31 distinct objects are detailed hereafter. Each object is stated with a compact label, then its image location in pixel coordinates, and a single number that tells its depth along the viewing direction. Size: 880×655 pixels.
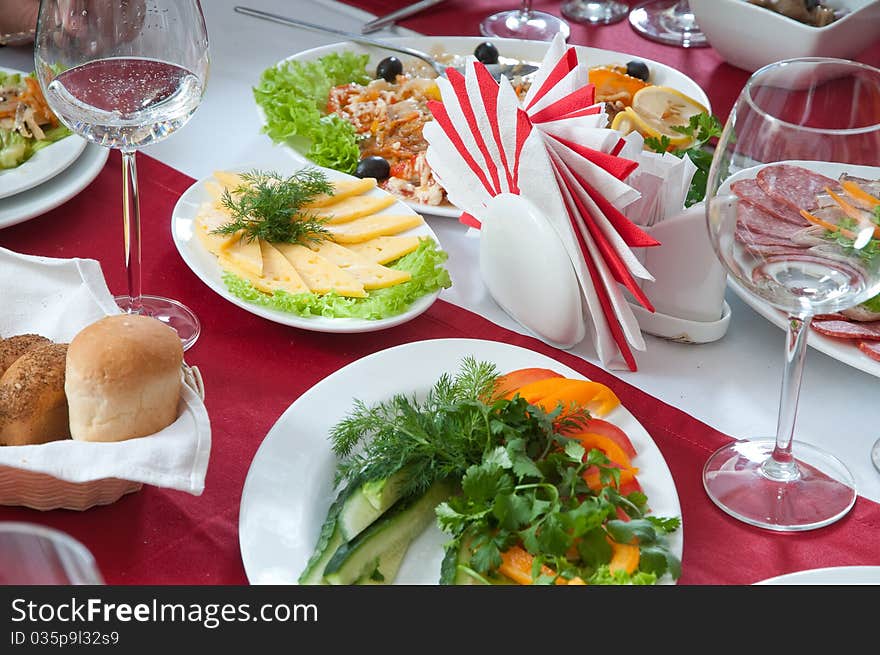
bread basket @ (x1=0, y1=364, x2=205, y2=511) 1.03
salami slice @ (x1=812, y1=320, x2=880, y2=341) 1.35
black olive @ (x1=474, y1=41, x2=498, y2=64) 2.23
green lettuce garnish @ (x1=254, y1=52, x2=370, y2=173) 1.83
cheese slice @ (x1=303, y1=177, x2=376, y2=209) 1.61
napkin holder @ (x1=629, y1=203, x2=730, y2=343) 1.39
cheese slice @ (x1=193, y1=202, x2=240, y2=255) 1.51
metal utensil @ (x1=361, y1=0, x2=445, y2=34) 2.42
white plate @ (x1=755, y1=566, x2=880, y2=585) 1.02
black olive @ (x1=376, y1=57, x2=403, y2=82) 2.16
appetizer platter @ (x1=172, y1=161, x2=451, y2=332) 1.41
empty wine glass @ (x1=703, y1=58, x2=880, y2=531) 1.00
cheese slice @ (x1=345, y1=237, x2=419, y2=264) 1.53
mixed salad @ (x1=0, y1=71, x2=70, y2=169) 1.65
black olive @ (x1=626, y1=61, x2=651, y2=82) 2.16
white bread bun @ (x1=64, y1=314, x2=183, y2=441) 1.01
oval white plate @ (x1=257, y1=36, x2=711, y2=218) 2.19
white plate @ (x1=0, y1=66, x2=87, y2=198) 1.58
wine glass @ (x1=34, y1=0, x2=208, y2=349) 1.22
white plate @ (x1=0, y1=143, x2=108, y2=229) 1.56
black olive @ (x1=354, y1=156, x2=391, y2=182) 1.78
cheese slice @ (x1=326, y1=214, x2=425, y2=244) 1.56
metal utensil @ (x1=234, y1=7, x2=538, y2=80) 2.18
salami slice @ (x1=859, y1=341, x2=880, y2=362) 1.33
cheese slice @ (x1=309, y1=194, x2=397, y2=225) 1.59
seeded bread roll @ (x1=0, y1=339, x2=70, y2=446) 1.04
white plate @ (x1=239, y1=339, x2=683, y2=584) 1.04
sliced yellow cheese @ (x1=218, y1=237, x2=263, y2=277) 1.46
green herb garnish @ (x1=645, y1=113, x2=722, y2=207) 1.56
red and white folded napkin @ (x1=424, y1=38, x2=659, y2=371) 1.32
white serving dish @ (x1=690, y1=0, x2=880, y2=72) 2.09
